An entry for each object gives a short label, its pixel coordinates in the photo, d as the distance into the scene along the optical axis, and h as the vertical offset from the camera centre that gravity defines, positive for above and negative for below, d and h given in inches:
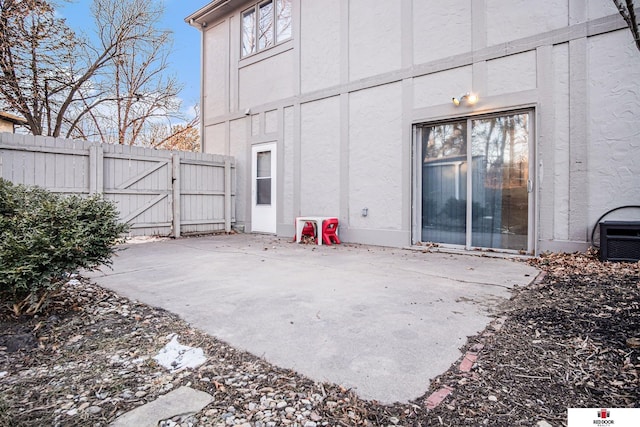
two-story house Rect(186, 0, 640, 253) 178.1 +63.3
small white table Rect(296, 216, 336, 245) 259.4 -8.2
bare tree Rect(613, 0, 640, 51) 96.6 +58.5
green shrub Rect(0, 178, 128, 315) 85.9 -7.6
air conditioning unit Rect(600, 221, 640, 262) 159.0 -13.4
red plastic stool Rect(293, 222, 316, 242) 272.4 -13.9
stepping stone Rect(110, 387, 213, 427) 52.1 -32.2
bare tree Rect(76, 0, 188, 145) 400.2 +177.7
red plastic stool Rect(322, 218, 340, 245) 260.4 -14.0
